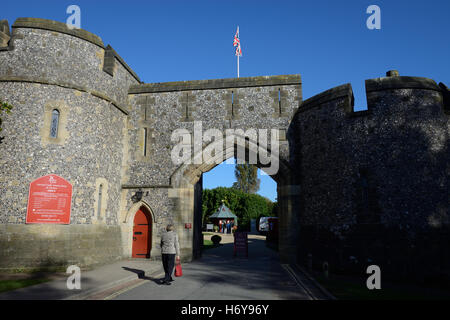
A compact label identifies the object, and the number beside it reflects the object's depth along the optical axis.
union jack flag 17.34
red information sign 10.62
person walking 8.81
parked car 44.47
